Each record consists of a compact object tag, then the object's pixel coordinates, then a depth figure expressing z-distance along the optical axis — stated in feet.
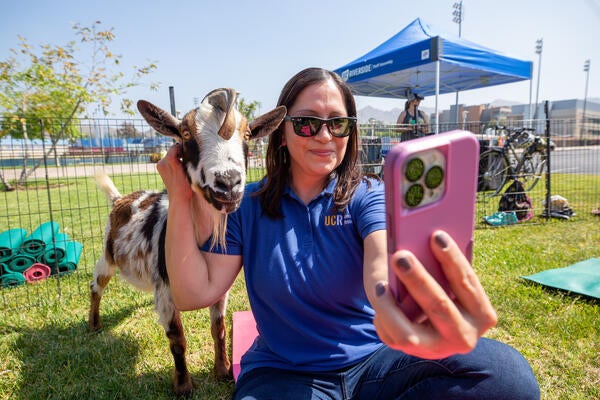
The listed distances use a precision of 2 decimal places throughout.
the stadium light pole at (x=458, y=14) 118.11
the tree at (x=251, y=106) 81.47
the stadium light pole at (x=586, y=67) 200.95
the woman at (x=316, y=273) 4.58
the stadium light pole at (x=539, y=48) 156.09
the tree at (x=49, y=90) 35.45
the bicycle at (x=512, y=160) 23.84
